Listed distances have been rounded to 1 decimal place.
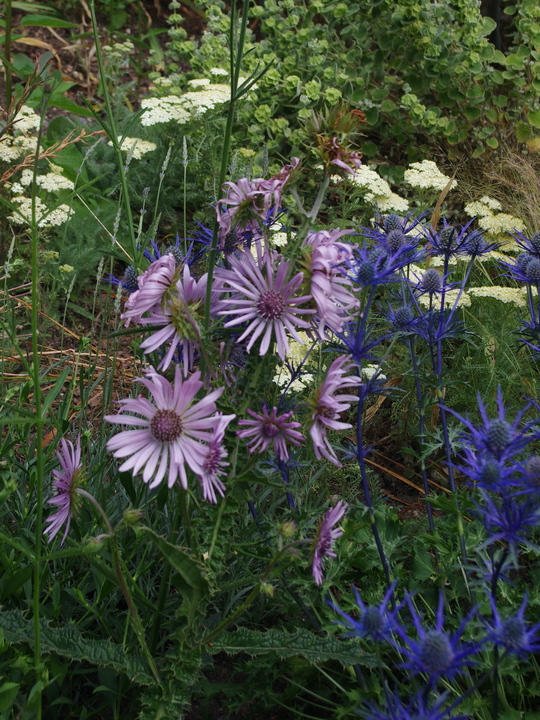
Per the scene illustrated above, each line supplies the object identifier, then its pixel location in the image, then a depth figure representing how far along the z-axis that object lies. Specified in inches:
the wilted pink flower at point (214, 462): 39.4
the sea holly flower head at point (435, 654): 33.2
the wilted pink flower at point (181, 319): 42.5
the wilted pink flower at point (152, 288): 42.6
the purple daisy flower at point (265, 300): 42.1
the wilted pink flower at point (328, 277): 41.6
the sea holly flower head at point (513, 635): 34.5
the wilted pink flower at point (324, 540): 45.5
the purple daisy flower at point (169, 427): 40.1
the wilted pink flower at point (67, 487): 45.8
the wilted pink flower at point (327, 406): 43.0
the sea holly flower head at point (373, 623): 35.5
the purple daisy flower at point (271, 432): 42.4
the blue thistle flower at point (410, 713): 33.5
